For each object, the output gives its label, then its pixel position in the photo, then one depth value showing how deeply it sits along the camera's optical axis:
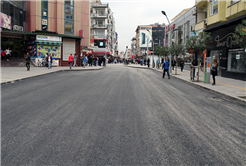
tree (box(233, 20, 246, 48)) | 8.62
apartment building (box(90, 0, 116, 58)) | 65.94
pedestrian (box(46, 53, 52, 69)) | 24.44
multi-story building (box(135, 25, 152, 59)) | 74.38
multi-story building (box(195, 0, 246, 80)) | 17.08
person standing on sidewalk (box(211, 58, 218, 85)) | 13.52
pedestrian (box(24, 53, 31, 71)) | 19.09
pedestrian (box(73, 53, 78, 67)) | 29.38
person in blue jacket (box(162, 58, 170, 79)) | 17.61
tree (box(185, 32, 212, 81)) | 15.19
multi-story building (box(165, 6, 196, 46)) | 31.12
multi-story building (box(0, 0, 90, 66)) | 27.83
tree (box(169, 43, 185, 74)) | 21.76
